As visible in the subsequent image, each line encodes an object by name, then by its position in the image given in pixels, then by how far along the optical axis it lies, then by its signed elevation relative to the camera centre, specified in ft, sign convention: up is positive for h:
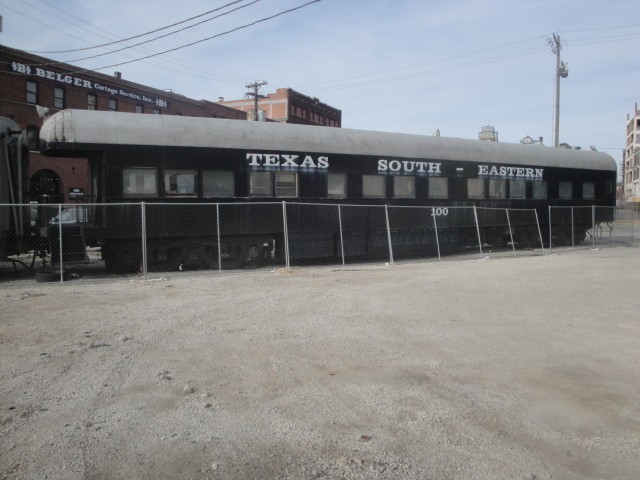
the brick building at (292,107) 228.63 +46.88
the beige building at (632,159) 311.47 +28.27
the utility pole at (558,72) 110.11 +29.91
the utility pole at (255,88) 152.89 +36.17
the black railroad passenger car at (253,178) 39.29 +2.61
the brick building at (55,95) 106.22 +26.89
